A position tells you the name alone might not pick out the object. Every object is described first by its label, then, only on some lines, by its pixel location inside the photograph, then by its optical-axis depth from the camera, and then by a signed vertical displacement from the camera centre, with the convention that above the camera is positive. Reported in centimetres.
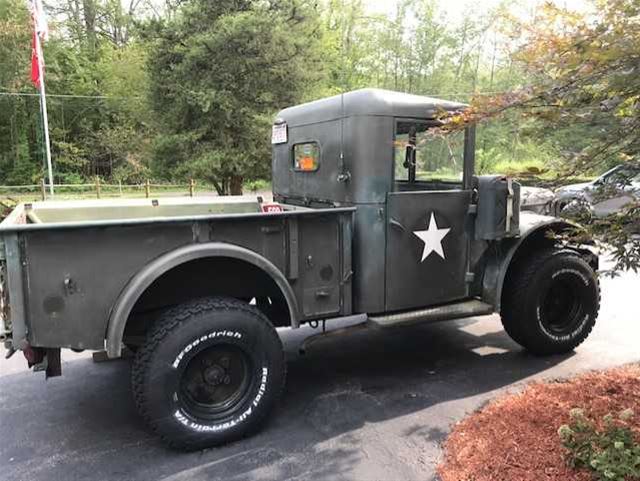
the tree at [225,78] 1480 +253
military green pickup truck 293 -64
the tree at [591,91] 224 +35
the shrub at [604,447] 237 -132
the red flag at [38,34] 1518 +385
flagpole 1603 +289
